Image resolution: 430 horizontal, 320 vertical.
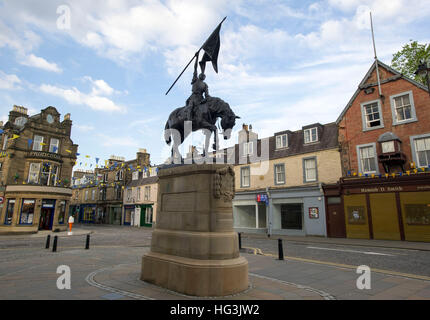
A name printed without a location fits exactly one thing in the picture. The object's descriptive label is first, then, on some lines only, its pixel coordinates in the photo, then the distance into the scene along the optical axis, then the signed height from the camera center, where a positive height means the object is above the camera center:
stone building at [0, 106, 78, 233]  26.06 +4.25
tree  21.40 +13.15
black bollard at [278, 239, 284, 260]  10.44 -1.66
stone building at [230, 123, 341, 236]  22.09 +3.11
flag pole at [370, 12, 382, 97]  19.73 +11.36
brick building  17.34 +3.47
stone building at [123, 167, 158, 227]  39.75 +1.93
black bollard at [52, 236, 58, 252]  12.61 -1.73
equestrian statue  7.47 +2.91
